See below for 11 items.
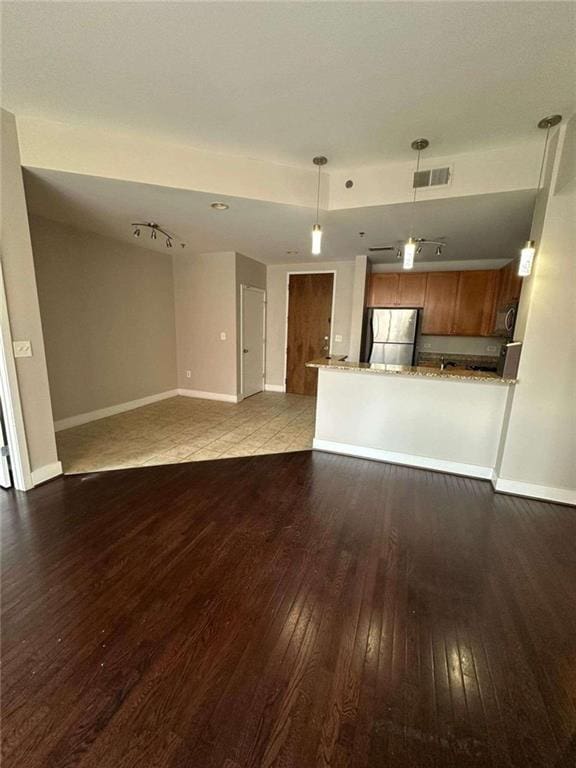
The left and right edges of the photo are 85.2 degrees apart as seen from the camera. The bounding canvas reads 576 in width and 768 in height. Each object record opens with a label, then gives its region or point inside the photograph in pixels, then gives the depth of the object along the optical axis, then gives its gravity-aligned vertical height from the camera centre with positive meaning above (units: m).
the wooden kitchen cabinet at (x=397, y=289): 5.16 +0.59
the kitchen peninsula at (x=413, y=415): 2.96 -0.89
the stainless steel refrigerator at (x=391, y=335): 5.19 -0.17
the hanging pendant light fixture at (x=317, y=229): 2.58 +0.75
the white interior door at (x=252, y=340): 5.49 -0.34
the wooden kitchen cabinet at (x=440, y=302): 5.02 +0.39
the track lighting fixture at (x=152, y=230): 3.64 +1.09
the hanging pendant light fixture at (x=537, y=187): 2.12 +1.07
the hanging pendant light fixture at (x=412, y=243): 2.38 +0.63
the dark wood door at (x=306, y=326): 5.71 -0.06
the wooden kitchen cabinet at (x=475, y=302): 4.85 +0.39
